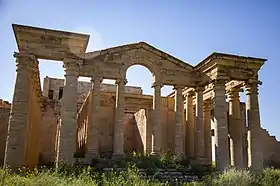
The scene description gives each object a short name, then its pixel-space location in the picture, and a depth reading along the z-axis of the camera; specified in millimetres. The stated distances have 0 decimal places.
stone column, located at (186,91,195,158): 19812
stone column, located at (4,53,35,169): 13320
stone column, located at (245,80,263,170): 16578
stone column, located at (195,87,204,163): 17891
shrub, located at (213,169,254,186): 11764
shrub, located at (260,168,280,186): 12757
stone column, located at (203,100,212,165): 19317
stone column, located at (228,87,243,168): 18250
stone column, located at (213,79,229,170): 15750
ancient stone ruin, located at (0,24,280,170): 14258
